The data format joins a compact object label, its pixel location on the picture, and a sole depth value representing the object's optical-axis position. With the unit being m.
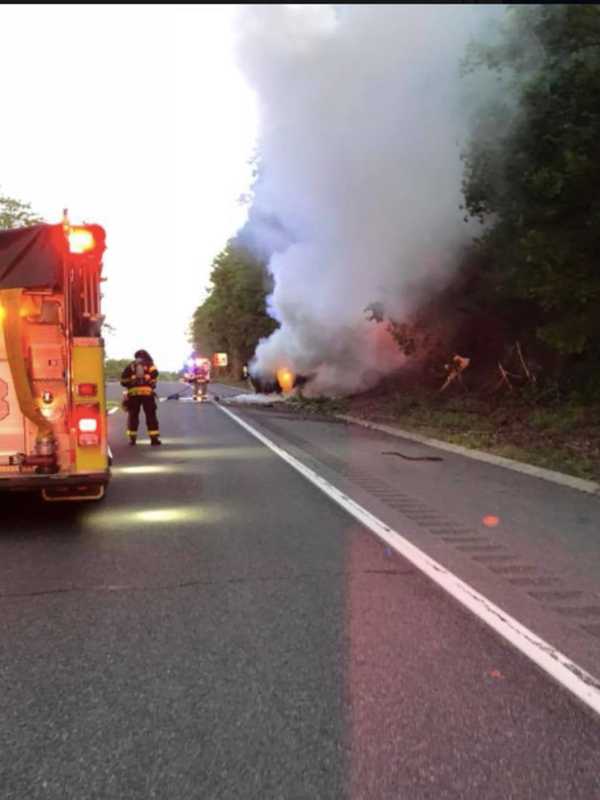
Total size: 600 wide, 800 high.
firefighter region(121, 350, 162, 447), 15.56
